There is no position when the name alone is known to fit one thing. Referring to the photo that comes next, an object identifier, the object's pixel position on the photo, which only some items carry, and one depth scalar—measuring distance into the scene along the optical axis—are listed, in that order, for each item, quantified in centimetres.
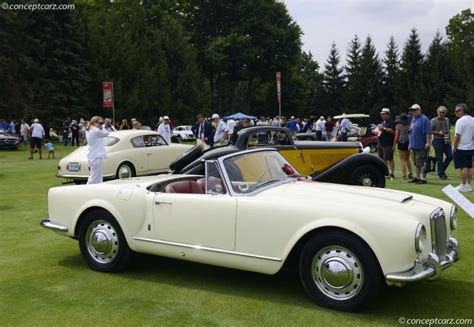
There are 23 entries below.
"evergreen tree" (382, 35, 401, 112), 6262
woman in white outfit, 1045
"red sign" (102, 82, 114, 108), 3082
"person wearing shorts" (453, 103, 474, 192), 1079
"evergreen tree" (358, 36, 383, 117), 6262
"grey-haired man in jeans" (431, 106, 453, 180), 1307
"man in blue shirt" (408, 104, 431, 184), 1228
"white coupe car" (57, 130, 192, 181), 1359
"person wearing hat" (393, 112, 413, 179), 1334
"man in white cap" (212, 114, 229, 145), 1733
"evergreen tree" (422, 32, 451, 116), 5647
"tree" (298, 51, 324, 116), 7056
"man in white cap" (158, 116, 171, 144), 1861
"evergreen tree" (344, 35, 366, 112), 6306
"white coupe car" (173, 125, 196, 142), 4258
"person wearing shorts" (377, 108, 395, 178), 1354
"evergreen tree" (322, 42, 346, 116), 6888
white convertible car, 421
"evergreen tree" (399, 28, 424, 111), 5869
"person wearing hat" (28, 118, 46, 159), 2239
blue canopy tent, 4456
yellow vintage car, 1013
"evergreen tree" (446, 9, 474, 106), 5372
